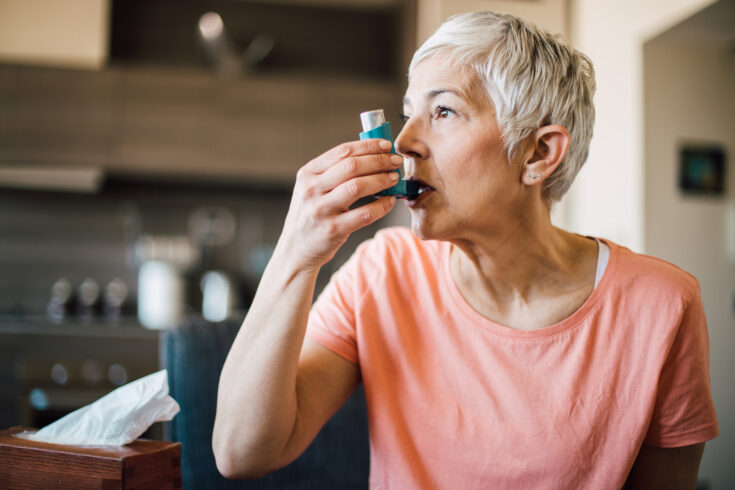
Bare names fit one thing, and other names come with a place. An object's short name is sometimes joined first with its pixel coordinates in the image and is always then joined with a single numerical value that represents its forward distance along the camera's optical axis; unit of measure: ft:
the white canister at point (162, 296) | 10.08
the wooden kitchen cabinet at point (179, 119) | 9.71
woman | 2.96
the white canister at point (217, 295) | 10.48
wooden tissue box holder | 2.37
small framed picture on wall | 7.52
